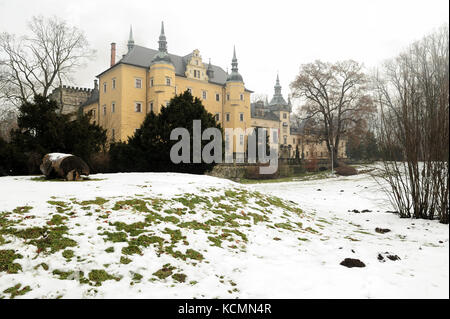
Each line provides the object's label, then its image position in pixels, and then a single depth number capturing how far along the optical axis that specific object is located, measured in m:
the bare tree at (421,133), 6.92
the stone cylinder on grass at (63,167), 9.77
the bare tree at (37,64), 26.78
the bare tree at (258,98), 74.43
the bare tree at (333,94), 33.25
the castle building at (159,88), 37.56
